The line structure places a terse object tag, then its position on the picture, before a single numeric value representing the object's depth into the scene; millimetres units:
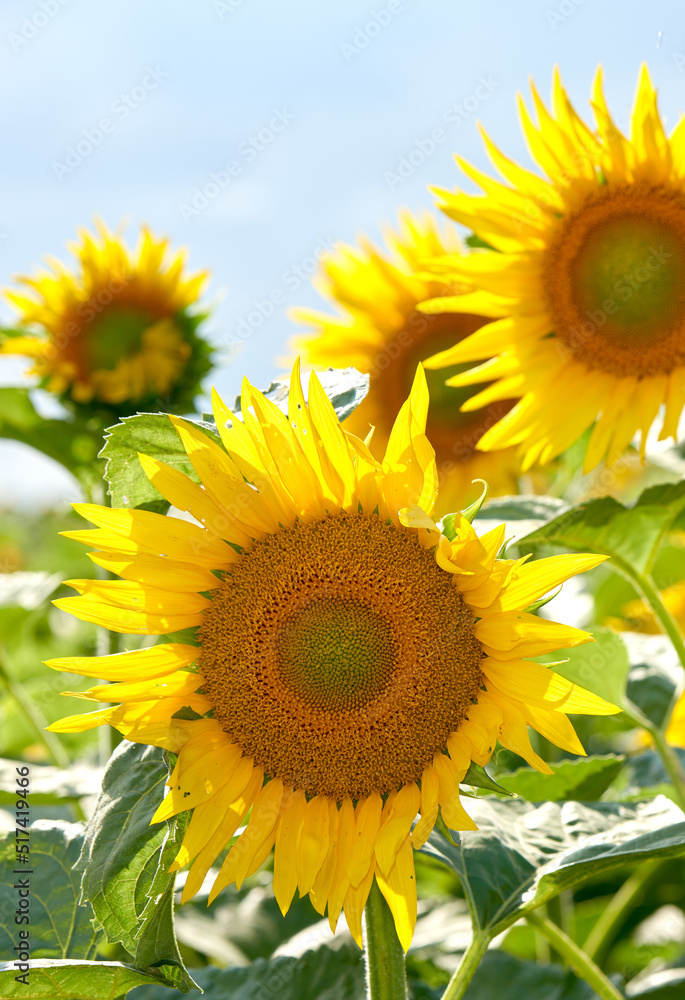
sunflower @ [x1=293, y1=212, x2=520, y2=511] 2441
